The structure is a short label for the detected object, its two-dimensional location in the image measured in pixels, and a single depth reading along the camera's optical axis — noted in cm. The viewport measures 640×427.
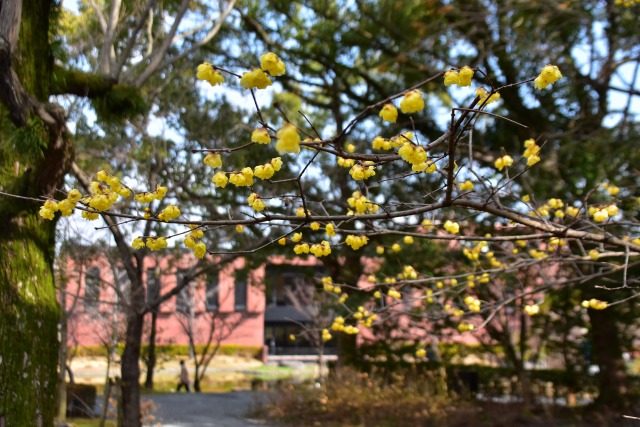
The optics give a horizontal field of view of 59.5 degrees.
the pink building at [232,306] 1189
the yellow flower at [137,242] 290
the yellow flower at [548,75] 221
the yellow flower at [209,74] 212
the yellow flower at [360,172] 252
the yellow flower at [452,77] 215
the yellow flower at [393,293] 499
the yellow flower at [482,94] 222
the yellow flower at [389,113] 208
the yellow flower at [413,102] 194
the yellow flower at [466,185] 416
